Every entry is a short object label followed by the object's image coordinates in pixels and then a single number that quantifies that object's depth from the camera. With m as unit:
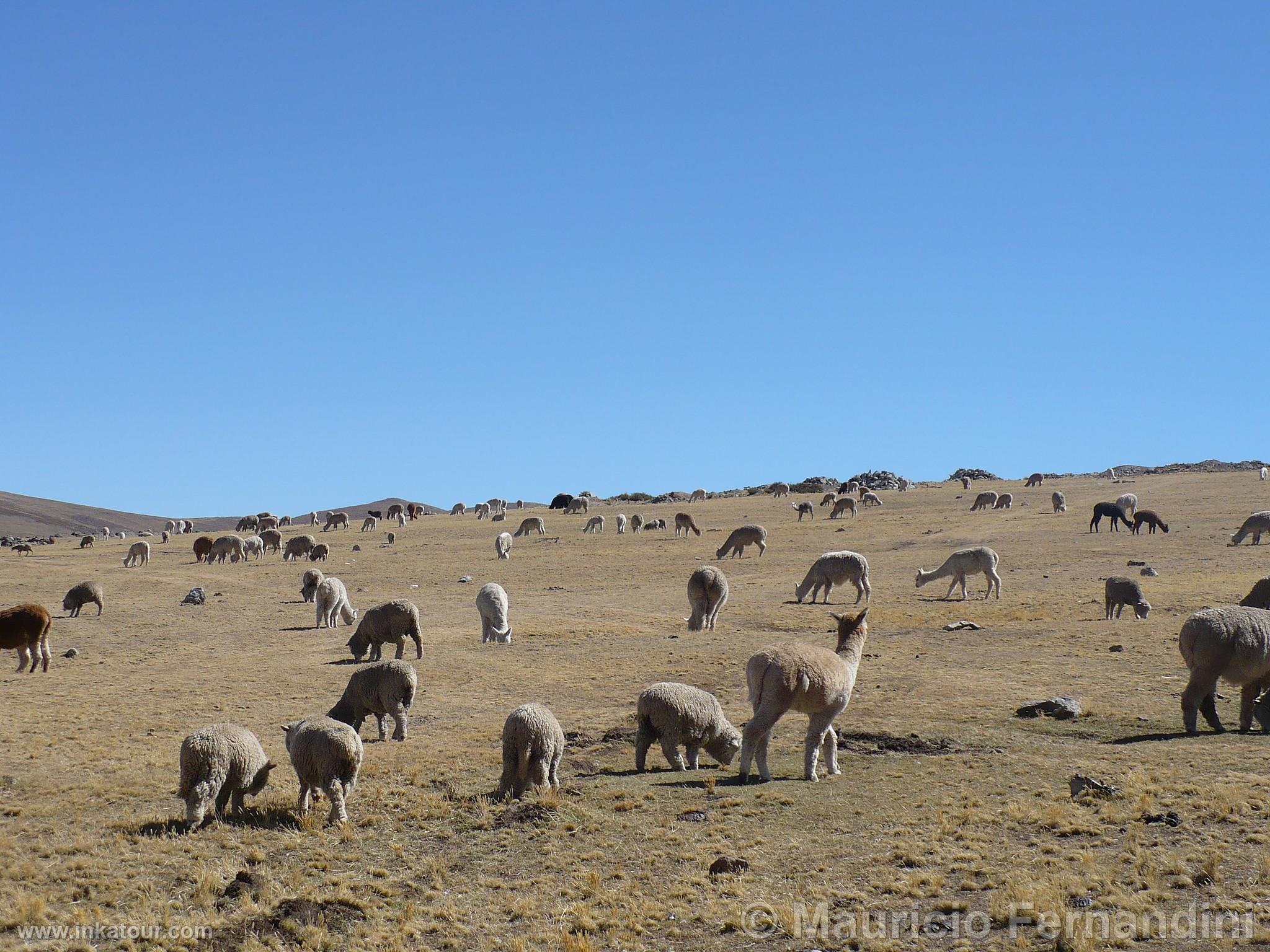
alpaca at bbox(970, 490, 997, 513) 66.38
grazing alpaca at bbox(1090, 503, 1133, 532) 50.34
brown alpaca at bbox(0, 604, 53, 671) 22.89
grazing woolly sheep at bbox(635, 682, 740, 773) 14.29
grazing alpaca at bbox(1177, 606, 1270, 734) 14.47
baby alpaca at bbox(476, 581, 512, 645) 26.34
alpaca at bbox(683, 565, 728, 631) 27.70
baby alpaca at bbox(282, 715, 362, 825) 11.99
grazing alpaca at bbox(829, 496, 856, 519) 65.31
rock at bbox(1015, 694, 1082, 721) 16.64
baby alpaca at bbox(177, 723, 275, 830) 11.53
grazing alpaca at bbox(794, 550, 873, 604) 32.50
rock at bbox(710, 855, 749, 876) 10.23
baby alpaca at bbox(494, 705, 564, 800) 12.92
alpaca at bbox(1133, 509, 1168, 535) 48.25
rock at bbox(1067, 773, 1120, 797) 11.86
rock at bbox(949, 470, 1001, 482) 103.62
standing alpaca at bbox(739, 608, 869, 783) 12.95
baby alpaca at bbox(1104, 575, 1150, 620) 26.02
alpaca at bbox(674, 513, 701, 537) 59.50
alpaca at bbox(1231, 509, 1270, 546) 40.62
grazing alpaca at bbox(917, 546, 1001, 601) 32.81
